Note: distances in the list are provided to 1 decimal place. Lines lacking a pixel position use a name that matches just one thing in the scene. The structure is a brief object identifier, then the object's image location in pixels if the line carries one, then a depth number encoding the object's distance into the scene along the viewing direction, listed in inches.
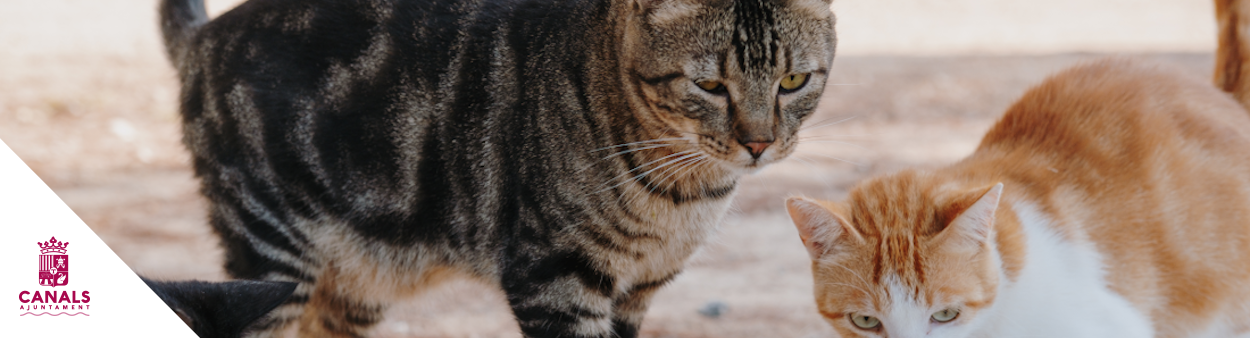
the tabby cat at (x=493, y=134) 85.9
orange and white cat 85.0
